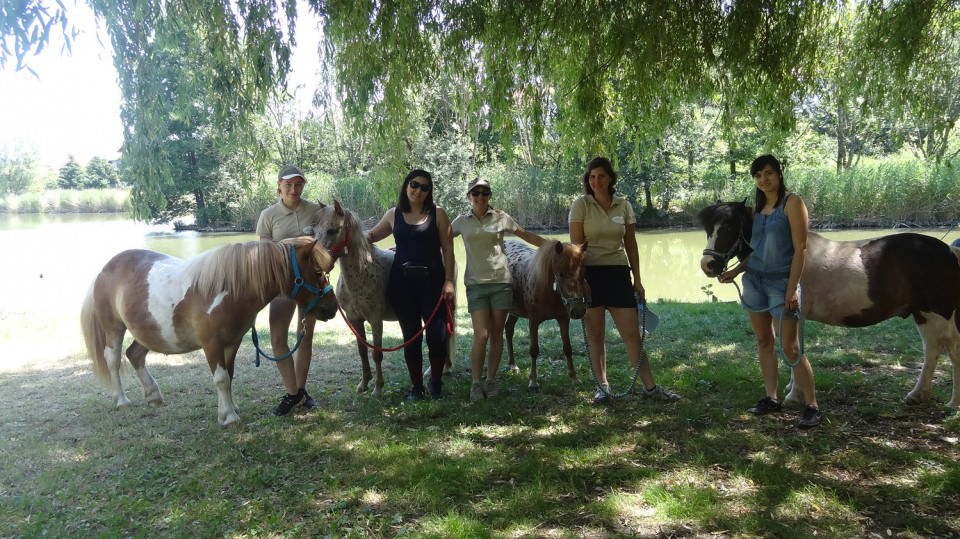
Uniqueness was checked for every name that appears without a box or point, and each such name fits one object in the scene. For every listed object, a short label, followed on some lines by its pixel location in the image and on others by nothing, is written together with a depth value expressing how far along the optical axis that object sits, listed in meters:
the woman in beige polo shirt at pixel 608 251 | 4.11
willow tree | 3.99
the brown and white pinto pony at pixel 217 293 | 3.87
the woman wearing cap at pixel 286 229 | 4.19
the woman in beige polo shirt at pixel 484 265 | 4.28
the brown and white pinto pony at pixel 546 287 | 4.17
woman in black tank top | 4.30
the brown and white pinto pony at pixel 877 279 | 3.95
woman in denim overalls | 3.58
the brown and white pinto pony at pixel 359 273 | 4.29
